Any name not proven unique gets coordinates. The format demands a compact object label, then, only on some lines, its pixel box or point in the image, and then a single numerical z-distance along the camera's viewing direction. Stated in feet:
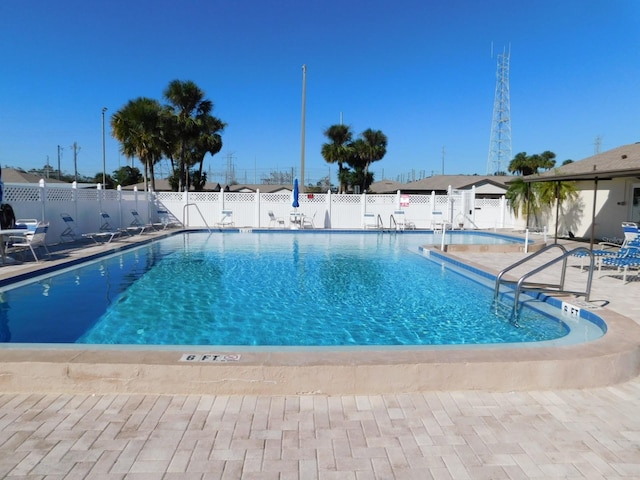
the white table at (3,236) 25.70
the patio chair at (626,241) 25.84
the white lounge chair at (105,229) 42.19
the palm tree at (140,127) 70.79
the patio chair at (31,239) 27.50
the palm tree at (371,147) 136.79
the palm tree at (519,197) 58.85
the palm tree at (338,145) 134.92
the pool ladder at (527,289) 17.04
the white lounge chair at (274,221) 65.41
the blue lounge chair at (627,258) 23.30
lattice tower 184.65
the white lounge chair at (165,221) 59.01
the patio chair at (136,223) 51.83
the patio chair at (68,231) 38.42
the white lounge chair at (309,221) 65.92
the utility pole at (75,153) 178.68
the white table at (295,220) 64.08
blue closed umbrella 62.23
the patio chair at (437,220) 64.64
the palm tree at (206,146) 111.14
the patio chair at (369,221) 65.67
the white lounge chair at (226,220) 63.75
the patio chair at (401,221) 65.21
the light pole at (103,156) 98.98
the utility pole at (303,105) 85.46
